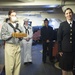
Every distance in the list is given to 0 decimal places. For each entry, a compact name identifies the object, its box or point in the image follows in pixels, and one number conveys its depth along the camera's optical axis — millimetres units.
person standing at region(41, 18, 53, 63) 3330
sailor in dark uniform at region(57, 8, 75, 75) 1767
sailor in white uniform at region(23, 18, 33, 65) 3254
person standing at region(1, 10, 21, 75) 2058
